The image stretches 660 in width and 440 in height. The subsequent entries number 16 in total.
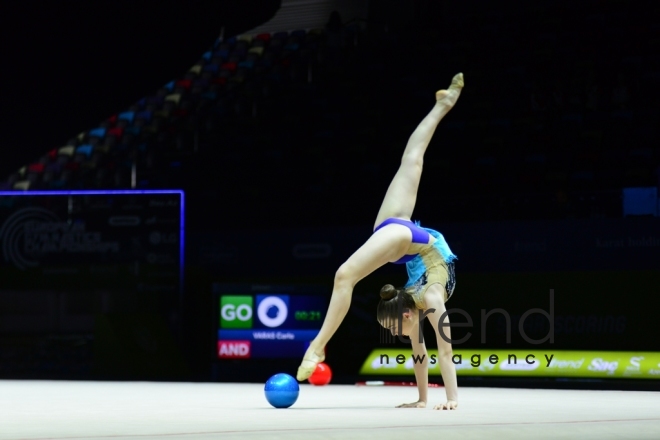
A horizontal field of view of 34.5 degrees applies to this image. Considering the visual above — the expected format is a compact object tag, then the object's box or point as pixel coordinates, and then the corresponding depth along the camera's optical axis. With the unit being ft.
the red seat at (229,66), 69.41
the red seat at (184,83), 68.69
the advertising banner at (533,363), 39.06
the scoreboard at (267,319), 43.21
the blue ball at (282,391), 26.07
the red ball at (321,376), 39.51
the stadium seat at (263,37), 70.54
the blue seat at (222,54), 71.41
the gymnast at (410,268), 24.18
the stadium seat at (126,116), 64.47
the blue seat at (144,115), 64.16
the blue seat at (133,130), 62.40
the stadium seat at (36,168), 58.16
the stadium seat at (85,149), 60.49
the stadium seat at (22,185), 55.72
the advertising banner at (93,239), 44.27
